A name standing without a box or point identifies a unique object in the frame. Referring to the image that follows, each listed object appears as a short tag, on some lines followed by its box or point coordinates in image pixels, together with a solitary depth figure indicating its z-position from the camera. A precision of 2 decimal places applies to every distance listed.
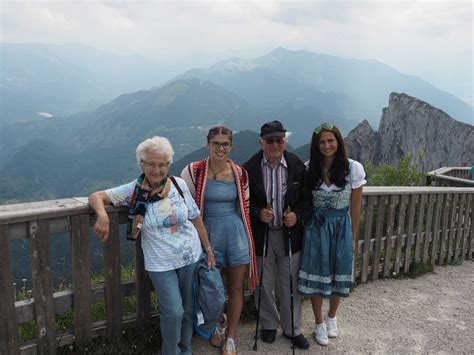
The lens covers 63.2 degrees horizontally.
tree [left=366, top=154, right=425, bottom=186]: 14.34
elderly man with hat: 3.82
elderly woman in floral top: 3.19
